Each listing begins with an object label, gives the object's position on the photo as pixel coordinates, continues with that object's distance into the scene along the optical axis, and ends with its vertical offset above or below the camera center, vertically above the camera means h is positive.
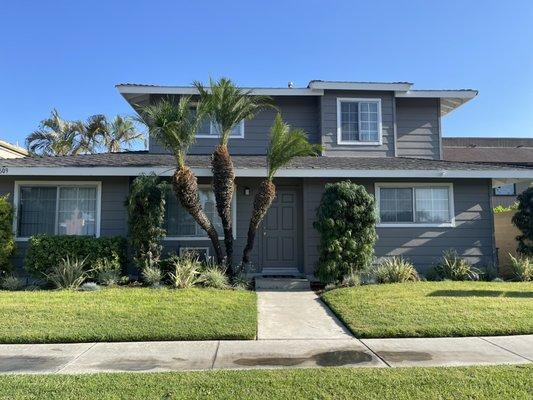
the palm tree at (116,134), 24.23 +5.28
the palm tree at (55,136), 24.38 +5.15
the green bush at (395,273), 10.76 -1.09
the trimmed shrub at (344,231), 10.39 -0.06
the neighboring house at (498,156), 23.94 +4.09
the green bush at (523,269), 11.32 -1.06
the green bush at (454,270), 11.34 -1.09
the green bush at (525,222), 12.19 +0.18
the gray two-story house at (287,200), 11.50 +0.78
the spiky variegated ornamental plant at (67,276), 9.92 -1.05
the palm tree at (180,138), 10.12 +2.11
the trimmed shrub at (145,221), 10.59 +0.19
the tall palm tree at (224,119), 10.42 +2.64
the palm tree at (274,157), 10.49 +1.73
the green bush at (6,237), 10.60 -0.18
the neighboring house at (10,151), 21.79 +4.04
